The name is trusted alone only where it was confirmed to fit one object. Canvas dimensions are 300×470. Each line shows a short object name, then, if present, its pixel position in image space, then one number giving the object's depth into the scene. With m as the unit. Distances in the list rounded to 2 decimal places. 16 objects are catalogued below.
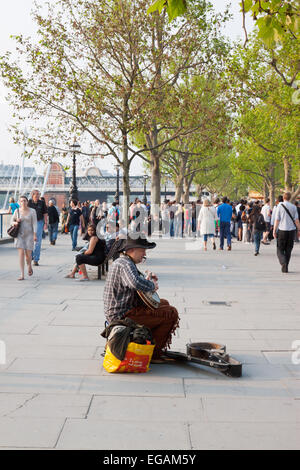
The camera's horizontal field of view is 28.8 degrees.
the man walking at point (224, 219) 18.55
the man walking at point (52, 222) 19.83
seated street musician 5.37
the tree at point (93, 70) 18.27
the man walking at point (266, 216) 21.73
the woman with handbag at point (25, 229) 11.03
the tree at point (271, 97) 25.03
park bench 11.34
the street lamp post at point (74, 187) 28.25
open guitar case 5.00
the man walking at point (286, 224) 12.53
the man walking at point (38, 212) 13.66
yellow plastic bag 5.03
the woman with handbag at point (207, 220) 18.97
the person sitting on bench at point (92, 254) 10.94
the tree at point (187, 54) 19.70
